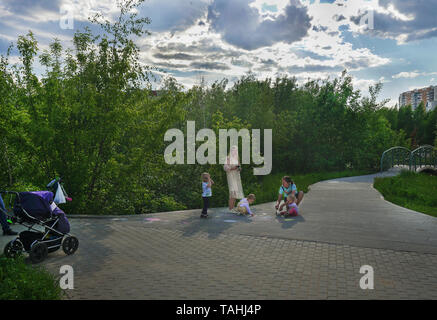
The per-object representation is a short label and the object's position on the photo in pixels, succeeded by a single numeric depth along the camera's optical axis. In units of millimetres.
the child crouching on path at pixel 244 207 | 11521
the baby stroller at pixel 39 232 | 6819
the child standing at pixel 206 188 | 10969
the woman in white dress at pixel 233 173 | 12250
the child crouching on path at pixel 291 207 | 11258
